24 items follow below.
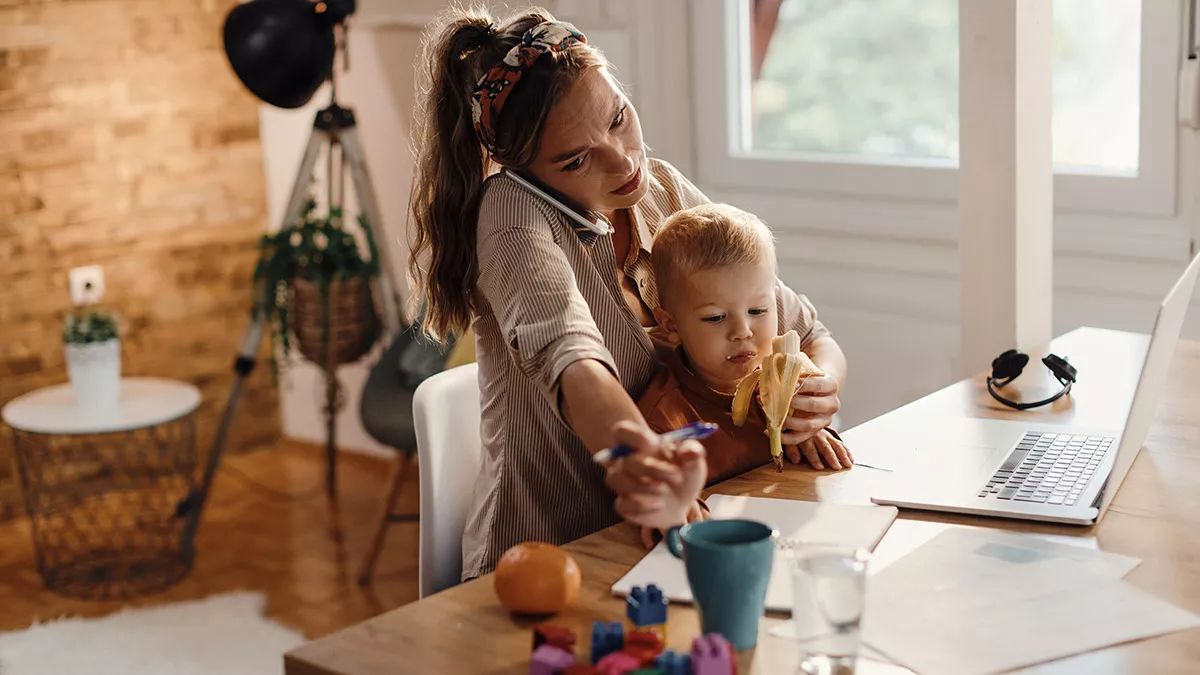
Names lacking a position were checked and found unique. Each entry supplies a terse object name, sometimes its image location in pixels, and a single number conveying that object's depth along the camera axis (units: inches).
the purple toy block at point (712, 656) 37.4
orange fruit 45.0
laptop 53.5
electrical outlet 150.7
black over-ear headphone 71.5
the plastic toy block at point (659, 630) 42.9
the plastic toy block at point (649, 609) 42.7
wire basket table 129.3
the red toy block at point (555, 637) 40.9
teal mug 40.2
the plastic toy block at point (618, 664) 38.1
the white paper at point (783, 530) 46.7
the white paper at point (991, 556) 47.9
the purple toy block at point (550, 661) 39.4
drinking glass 38.7
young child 57.6
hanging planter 133.5
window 100.7
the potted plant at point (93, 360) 129.6
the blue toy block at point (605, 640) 40.3
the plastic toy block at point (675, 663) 37.7
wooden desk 42.0
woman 56.7
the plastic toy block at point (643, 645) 39.4
